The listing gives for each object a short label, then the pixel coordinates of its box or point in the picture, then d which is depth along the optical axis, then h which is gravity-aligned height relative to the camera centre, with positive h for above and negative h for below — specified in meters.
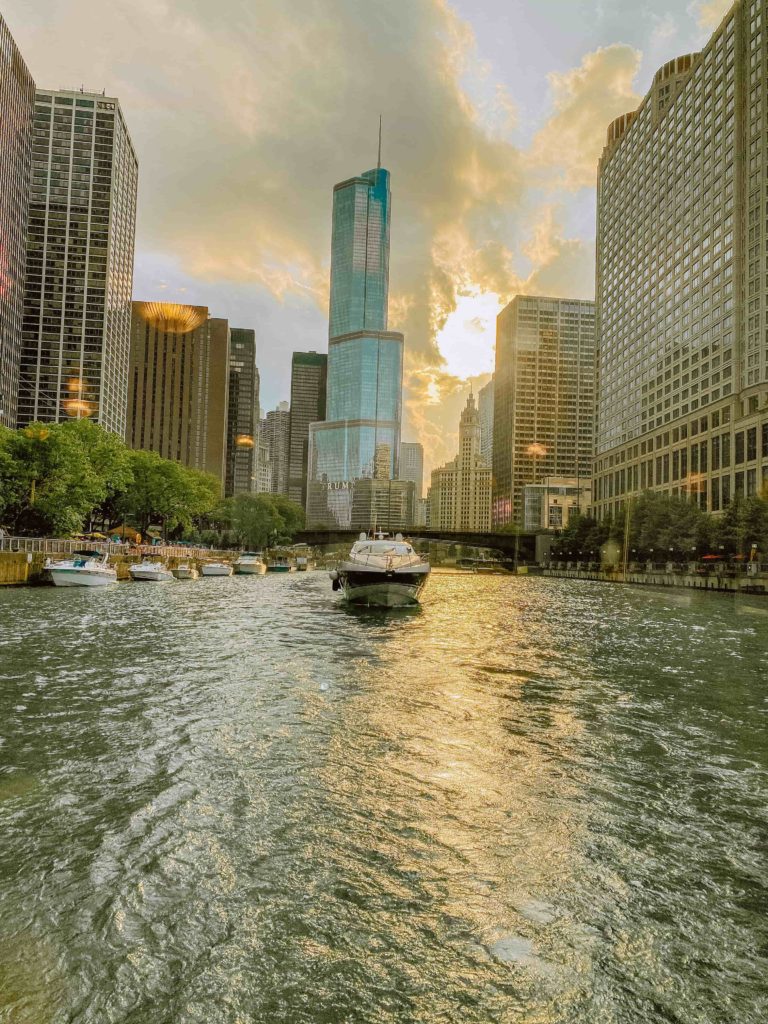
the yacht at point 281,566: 115.75 -5.45
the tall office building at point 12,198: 172.00 +95.50
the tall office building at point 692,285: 122.62 +61.13
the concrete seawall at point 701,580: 75.81 -4.67
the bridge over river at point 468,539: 149.38 +0.31
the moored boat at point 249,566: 101.25 -4.88
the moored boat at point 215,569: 86.06 -4.77
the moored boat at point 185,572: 78.44 -4.87
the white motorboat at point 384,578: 40.53 -2.47
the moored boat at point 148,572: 66.56 -4.21
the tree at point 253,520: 153.25 +3.84
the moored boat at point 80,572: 53.22 -3.53
